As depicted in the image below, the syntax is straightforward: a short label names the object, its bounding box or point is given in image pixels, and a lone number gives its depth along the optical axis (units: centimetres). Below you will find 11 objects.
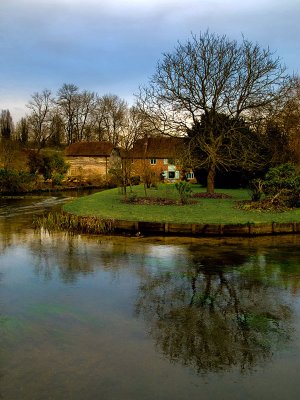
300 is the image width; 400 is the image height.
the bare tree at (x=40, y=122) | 6612
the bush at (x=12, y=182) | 3750
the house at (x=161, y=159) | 5737
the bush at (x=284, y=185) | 1914
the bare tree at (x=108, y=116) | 7300
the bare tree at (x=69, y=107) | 7225
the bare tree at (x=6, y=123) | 8187
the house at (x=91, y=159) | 5938
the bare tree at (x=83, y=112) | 7381
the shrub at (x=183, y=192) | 2160
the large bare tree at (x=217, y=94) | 2519
